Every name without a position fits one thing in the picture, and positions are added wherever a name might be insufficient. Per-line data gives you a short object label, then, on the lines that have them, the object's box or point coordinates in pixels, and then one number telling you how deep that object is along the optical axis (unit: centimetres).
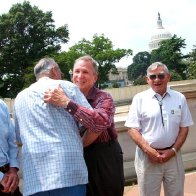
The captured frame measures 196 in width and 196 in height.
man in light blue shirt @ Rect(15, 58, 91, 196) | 251
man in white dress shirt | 373
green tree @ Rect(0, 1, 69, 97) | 5084
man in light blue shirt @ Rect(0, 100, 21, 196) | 274
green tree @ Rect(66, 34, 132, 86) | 5725
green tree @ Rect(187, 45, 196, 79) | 4534
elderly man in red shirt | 283
